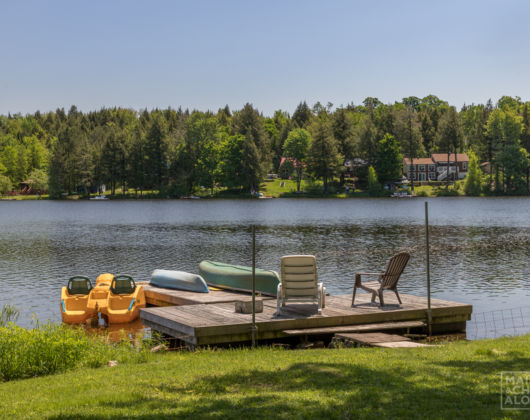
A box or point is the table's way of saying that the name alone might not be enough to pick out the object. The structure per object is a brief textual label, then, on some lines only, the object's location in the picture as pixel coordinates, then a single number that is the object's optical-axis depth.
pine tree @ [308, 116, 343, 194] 125.62
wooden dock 12.86
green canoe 19.00
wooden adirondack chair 14.55
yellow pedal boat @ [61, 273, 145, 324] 19.30
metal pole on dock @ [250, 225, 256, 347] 12.33
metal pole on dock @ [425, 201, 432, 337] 14.00
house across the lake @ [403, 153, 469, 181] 143.25
